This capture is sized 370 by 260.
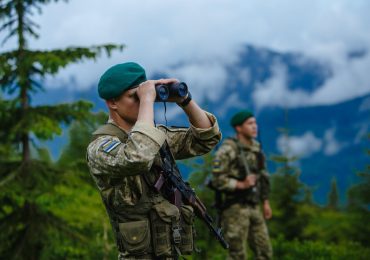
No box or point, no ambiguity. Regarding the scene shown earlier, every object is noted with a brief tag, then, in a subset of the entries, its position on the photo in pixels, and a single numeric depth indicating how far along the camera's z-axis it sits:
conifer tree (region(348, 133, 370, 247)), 12.64
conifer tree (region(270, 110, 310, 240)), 14.24
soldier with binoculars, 2.96
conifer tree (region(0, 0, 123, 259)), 7.45
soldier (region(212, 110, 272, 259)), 6.77
